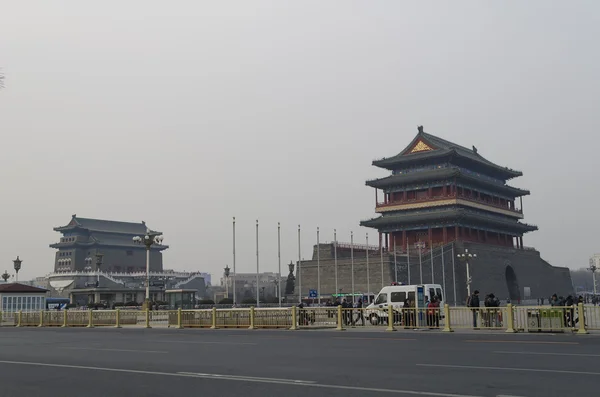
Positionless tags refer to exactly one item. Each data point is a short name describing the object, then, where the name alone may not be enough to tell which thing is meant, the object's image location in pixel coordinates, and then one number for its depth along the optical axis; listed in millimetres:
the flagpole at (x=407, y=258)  62469
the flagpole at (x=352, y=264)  61544
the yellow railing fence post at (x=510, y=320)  21109
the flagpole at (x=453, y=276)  64812
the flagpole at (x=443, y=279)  63994
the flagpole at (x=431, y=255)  63688
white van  28000
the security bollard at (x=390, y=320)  23359
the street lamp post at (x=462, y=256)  60350
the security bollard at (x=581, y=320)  20008
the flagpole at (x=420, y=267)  63969
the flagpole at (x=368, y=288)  52838
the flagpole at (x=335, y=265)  61331
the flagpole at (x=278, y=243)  54684
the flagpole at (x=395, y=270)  63156
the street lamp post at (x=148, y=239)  34116
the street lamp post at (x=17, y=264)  49000
